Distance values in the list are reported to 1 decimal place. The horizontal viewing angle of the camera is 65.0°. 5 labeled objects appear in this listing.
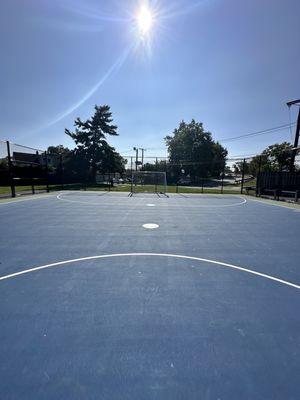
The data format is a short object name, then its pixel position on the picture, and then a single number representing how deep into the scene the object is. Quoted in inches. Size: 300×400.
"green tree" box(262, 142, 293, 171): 1387.8
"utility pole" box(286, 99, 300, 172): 741.9
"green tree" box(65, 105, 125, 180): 1357.0
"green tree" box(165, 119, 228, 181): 1785.2
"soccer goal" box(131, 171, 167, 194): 1196.4
